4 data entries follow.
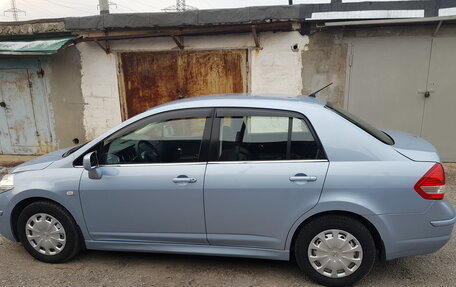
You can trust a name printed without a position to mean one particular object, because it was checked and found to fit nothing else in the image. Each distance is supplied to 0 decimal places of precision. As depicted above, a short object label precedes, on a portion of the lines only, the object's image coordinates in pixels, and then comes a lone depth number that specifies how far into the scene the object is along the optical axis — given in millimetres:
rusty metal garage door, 6434
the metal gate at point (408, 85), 5820
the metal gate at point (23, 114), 7129
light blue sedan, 2590
